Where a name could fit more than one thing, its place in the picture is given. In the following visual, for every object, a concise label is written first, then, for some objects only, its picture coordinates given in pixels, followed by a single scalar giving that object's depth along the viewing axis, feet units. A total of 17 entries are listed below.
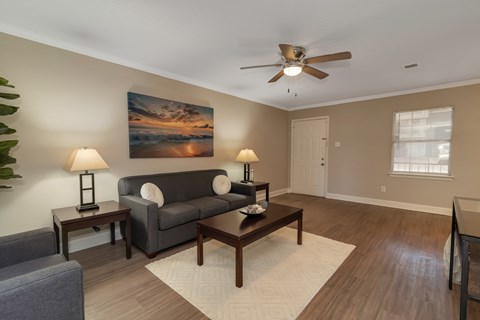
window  13.51
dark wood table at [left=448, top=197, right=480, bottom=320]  4.69
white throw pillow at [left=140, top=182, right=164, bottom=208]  9.02
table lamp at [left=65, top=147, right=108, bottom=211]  7.68
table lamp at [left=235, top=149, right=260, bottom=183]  14.49
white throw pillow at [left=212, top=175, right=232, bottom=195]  12.44
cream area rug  5.72
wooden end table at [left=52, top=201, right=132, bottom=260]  6.87
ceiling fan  7.23
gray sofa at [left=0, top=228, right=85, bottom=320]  3.08
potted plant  6.13
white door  18.58
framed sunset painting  10.37
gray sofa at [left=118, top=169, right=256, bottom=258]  8.26
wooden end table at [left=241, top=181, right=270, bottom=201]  14.13
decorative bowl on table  8.34
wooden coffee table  6.53
